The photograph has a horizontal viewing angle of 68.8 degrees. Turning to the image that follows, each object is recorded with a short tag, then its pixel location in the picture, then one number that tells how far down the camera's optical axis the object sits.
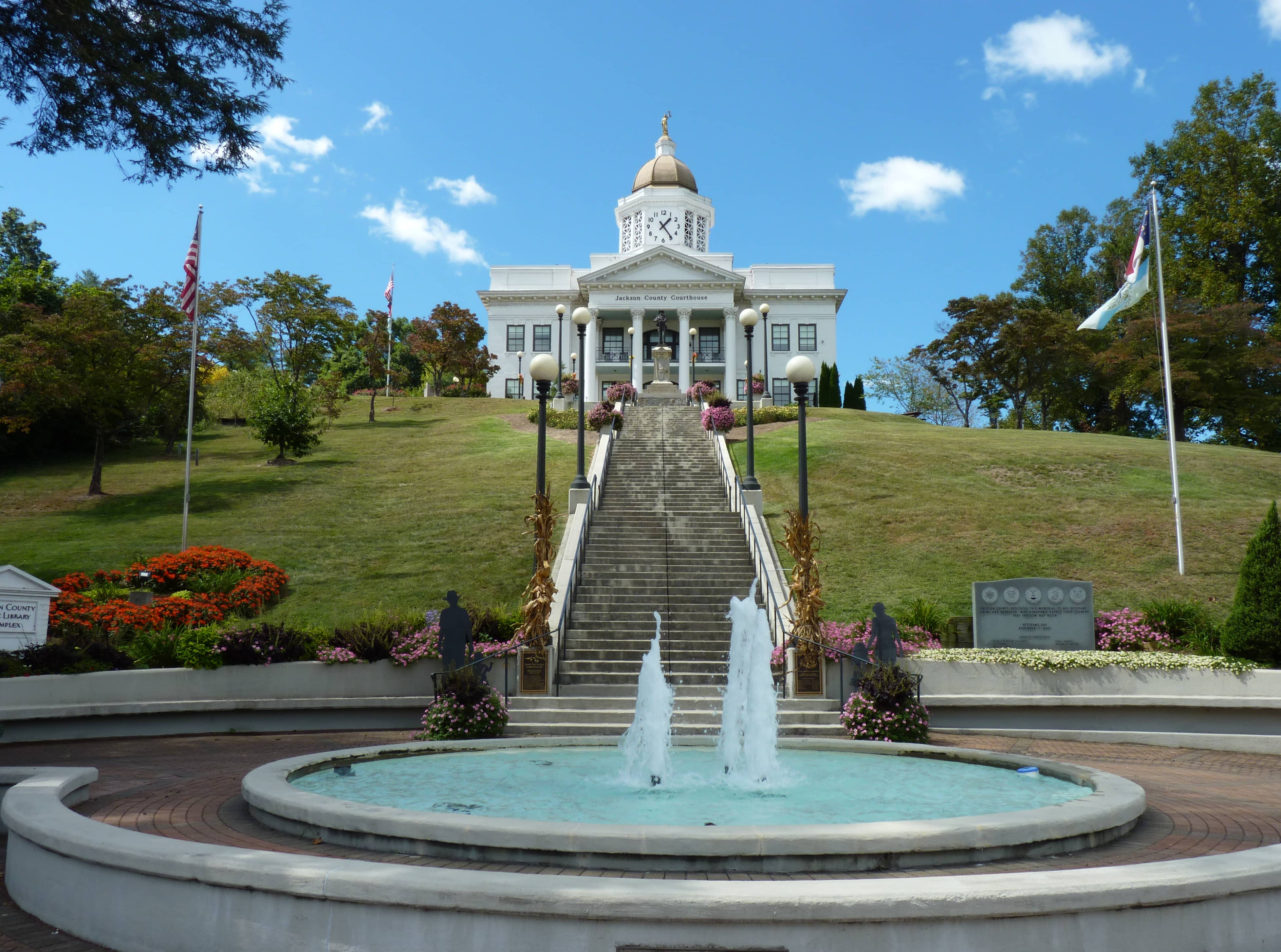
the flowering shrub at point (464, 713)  12.32
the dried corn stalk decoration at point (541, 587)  15.23
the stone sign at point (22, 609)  14.93
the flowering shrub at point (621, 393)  44.28
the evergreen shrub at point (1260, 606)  14.78
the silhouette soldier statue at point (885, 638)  13.47
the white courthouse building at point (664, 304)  63.41
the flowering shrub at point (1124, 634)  16.67
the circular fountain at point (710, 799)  5.57
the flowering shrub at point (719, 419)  34.91
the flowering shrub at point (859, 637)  15.08
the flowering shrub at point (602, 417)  37.03
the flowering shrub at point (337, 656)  15.27
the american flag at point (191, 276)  25.28
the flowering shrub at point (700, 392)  44.78
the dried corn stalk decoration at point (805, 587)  14.67
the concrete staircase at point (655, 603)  14.30
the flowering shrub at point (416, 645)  15.30
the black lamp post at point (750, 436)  23.78
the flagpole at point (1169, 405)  22.88
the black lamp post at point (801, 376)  16.11
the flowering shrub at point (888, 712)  12.27
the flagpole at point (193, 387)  25.42
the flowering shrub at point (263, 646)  15.18
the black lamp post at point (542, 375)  17.30
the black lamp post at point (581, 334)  23.35
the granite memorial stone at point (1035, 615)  16.20
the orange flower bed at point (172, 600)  17.27
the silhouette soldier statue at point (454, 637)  13.55
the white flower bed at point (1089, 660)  14.57
